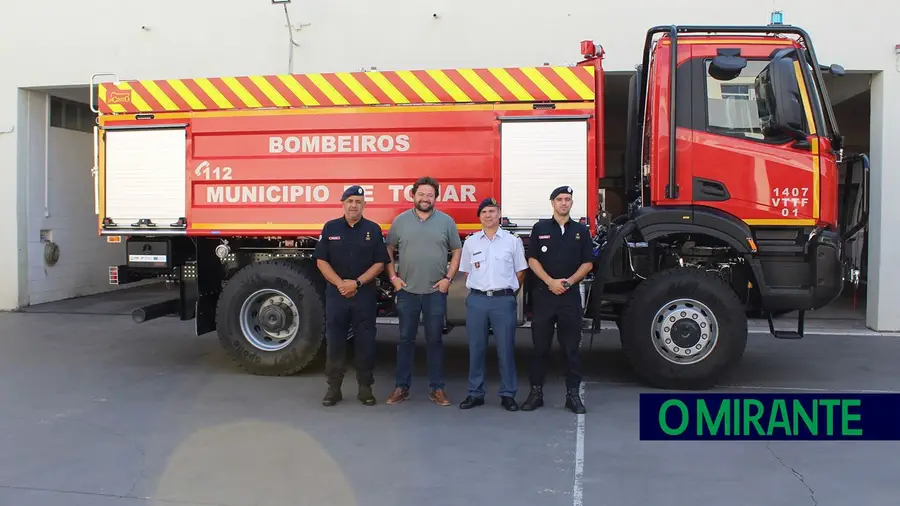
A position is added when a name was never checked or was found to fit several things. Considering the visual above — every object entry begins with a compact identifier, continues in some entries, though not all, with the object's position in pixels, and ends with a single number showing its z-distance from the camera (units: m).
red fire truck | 6.18
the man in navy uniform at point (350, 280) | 5.91
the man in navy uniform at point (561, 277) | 5.68
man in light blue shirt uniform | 5.76
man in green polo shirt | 5.91
